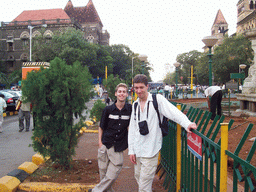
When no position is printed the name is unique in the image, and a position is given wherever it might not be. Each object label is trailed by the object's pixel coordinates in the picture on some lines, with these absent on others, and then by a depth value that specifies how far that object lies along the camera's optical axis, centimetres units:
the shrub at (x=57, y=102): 463
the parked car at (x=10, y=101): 1798
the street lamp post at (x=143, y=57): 1651
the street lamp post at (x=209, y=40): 1128
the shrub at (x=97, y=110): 979
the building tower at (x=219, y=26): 9958
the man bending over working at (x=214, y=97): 985
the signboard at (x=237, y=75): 1705
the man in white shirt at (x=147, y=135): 307
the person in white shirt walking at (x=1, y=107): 1063
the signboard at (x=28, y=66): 1945
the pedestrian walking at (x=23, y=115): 1066
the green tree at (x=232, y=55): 4247
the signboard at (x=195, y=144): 260
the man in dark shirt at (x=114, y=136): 376
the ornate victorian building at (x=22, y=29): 6250
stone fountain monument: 1146
